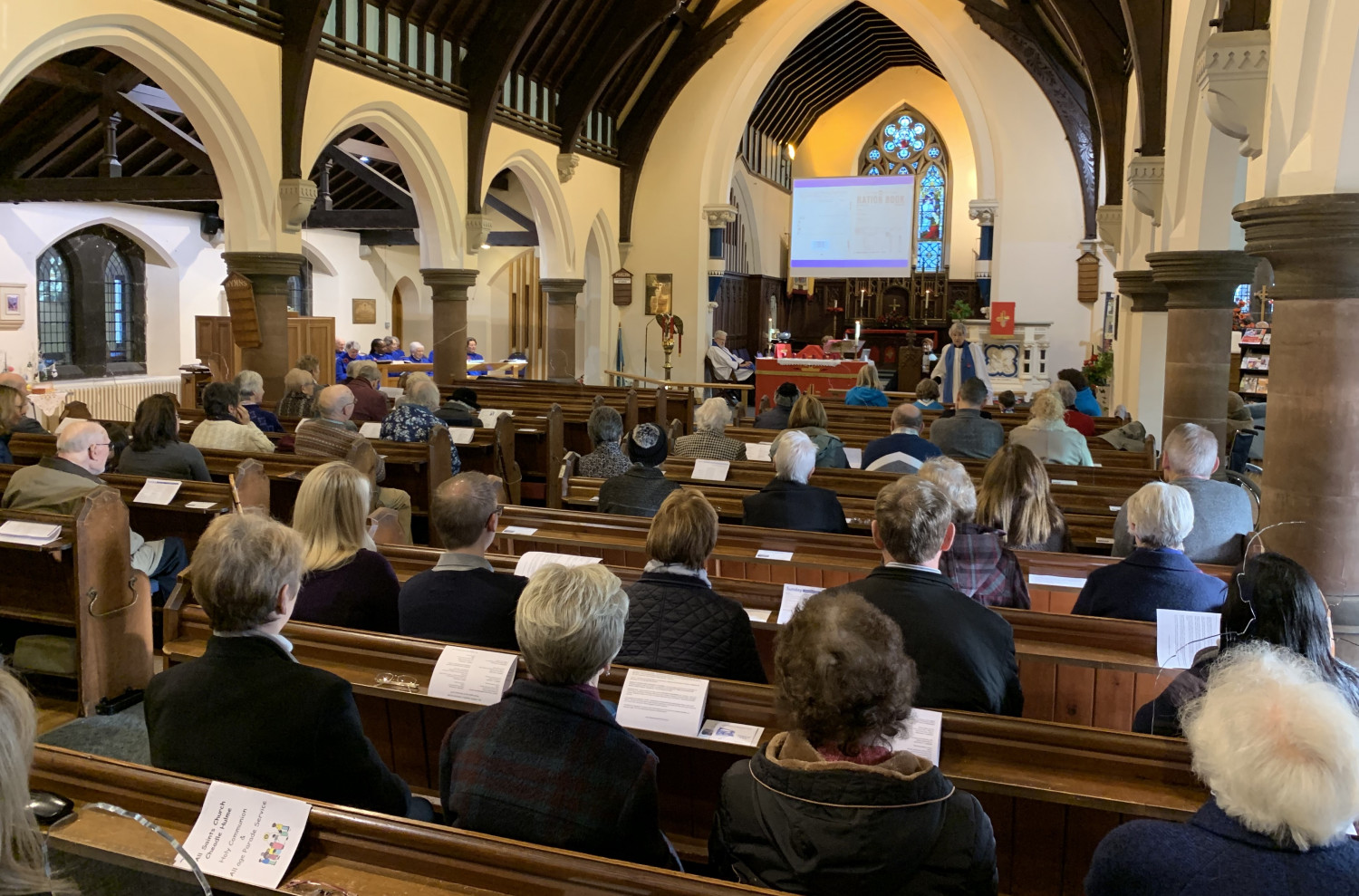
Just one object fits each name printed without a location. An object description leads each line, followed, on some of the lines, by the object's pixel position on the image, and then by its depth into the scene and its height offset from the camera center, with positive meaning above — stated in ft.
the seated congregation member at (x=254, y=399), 22.06 -1.02
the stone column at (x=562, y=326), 50.42 +1.46
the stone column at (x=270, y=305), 31.32 +1.35
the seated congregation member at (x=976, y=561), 10.83 -1.99
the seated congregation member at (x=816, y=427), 20.01 -1.21
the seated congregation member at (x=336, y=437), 17.98 -1.52
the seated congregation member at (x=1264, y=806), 4.60 -1.90
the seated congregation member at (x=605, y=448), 19.42 -1.66
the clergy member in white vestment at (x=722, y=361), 53.78 +0.02
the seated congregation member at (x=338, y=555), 10.01 -1.95
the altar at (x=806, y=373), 48.88 -0.50
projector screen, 52.75 +6.91
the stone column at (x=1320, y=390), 13.23 -0.20
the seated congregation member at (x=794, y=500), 14.89 -1.94
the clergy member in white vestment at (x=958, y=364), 33.71 +0.06
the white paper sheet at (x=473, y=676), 8.61 -2.62
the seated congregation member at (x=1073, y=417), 25.05 -1.13
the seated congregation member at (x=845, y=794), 5.18 -2.14
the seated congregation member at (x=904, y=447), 18.93 -1.49
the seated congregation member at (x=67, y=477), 14.25 -1.78
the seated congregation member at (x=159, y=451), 16.84 -1.65
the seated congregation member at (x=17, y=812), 3.86 -1.71
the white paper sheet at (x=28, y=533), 13.03 -2.32
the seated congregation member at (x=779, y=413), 26.37 -1.30
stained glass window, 73.61 +13.94
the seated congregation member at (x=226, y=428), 19.85 -1.47
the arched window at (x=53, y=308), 44.14 +1.57
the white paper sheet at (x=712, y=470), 19.04 -1.98
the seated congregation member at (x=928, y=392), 26.11 -0.67
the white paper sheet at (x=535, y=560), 11.38 -2.21
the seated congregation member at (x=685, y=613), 8.76 -2.11
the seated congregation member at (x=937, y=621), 8.05 -1.95
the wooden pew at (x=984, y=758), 7.07 -2.78
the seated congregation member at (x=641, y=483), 15.89 -1.87
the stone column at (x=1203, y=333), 22.26 +0.81
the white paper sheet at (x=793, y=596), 10.27 -2.26
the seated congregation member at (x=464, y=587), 9.52 -2.11
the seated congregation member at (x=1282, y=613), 6.97 -1.59
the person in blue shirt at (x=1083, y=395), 28.89 -0.71
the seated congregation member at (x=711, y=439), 20.49 -1.55
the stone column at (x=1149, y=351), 29.68 +0.55
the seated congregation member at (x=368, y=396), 26.27 -1.07
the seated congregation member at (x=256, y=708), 6.72 -2.29
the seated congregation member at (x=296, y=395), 26.11 -1.08
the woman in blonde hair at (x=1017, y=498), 12.64 -1.56
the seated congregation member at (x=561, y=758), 6.09 -2.34
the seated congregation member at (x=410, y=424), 21.45 -1.42
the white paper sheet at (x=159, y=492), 15.69 -2.14
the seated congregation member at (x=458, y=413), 25.36 -1.42
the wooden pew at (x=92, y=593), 13.01 -3.18
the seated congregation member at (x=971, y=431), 20.93 -1.28
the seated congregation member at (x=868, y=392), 30.66 -0.81
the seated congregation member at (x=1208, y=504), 13.44 -1.67
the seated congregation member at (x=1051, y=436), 19.40 -1.25
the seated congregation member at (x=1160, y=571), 10.20 -1.94
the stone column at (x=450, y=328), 42.55 +1.06
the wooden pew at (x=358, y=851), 5.48 -2.76
